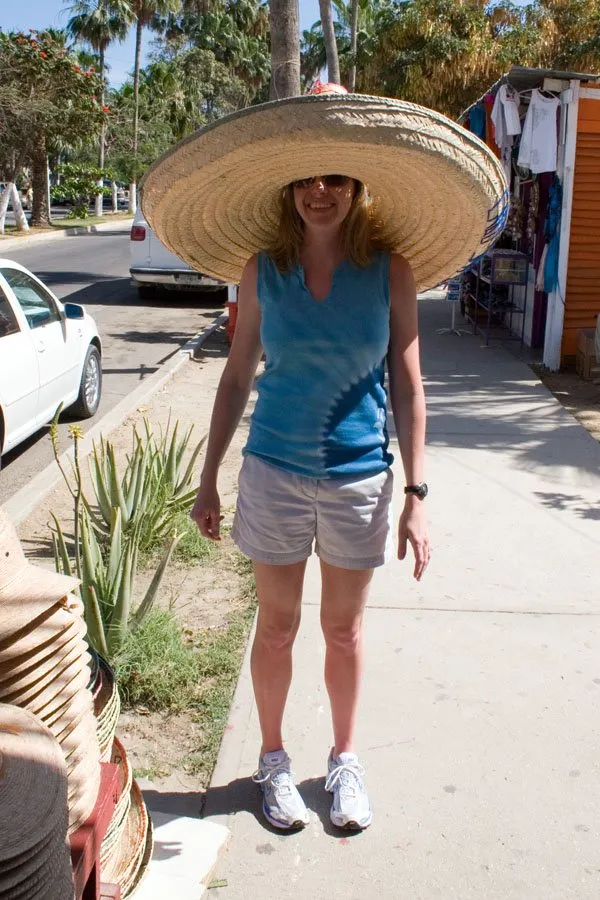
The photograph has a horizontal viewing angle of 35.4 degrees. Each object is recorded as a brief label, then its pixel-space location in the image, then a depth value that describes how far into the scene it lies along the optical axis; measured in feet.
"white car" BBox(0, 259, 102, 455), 21.56
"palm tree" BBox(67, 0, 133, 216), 159.74
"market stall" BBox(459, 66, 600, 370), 30.91
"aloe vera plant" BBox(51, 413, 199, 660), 11.34
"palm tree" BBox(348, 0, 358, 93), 66.23
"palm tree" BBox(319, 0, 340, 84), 38.34
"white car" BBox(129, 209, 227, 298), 50.08
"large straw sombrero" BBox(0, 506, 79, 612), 6.07
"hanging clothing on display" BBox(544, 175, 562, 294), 31.78
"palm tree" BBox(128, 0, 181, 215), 159.74
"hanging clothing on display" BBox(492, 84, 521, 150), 33.47
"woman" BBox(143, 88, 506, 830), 8.04
